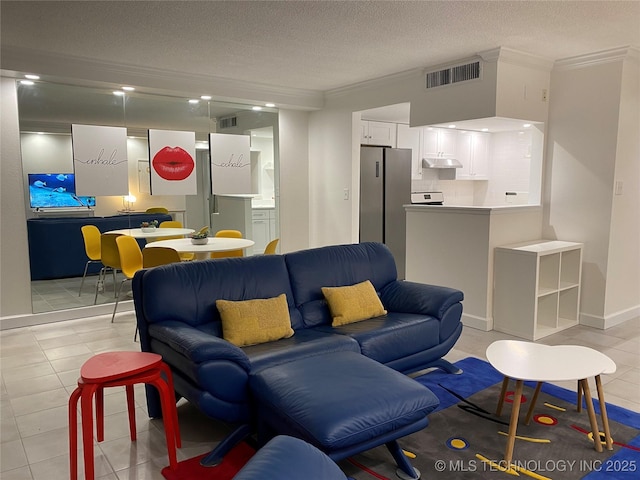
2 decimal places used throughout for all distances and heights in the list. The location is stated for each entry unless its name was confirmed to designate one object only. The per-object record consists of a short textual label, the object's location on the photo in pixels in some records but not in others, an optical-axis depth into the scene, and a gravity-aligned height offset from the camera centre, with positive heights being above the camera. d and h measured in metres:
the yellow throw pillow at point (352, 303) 3.31 -0.85
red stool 2.12 -0.93
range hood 6.68 +0.25
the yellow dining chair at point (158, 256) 4.18 -0.65
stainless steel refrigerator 6.19 -0.19
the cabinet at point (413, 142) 6.67 +0.54
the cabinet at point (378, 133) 6.33 +0.63
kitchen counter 4.49 -0.59
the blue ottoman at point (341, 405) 1.95 -0.96
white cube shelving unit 4.25 -0.98
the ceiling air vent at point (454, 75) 4.46 +1.02
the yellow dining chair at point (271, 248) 4.88 -0.67
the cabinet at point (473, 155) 7.03 +0.38
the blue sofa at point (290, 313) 2.40 -0.85
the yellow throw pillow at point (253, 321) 2.86 -0.84
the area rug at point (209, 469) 2.29 -1.39
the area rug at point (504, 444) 2.30 -1.37
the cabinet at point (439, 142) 6.75 +0.54
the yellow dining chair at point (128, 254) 4.68 -0.71
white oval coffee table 2.38 -0.95
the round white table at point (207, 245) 4.29 -0.60
